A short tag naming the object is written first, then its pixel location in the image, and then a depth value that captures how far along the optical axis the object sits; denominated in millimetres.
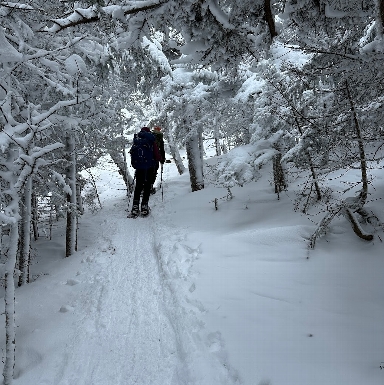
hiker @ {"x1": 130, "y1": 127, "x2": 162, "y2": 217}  9805
